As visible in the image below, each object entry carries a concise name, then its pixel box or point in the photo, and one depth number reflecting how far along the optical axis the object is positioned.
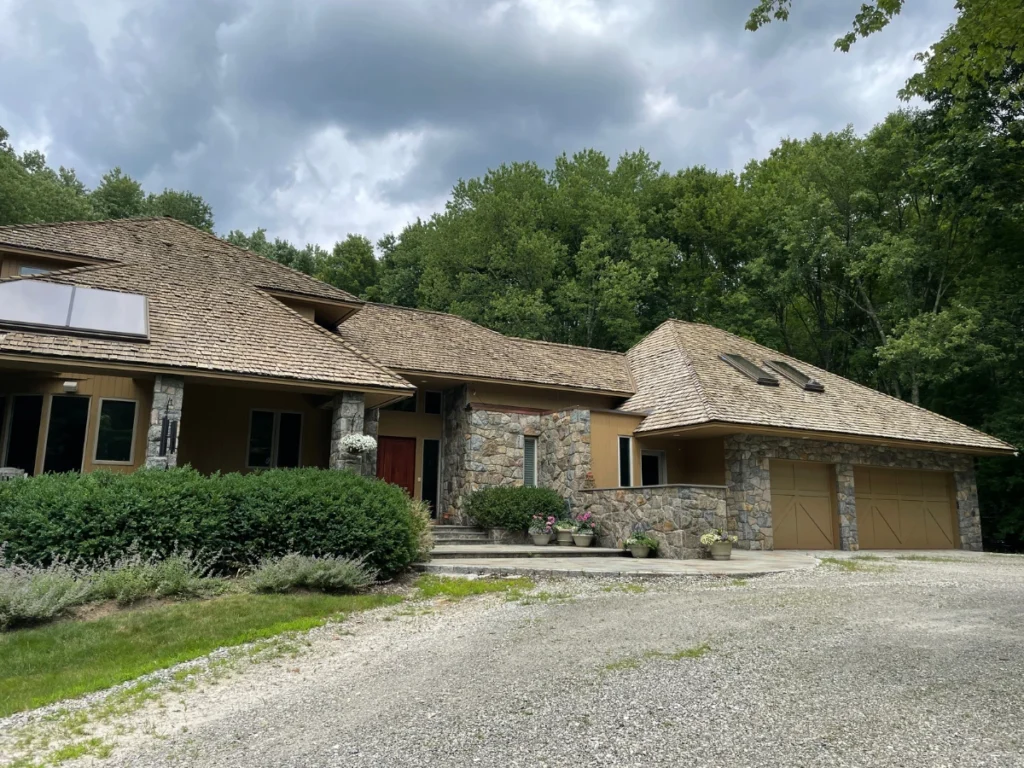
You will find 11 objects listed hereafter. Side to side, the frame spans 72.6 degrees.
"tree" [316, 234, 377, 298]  34.28
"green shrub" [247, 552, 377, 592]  8.28
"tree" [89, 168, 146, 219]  30.66
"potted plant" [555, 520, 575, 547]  14.75
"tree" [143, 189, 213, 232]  32.31
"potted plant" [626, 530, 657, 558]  13.02
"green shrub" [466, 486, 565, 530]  14.88
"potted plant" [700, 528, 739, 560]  12.37
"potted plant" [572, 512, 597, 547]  14.52
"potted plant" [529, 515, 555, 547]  14.74
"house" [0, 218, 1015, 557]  11.62
